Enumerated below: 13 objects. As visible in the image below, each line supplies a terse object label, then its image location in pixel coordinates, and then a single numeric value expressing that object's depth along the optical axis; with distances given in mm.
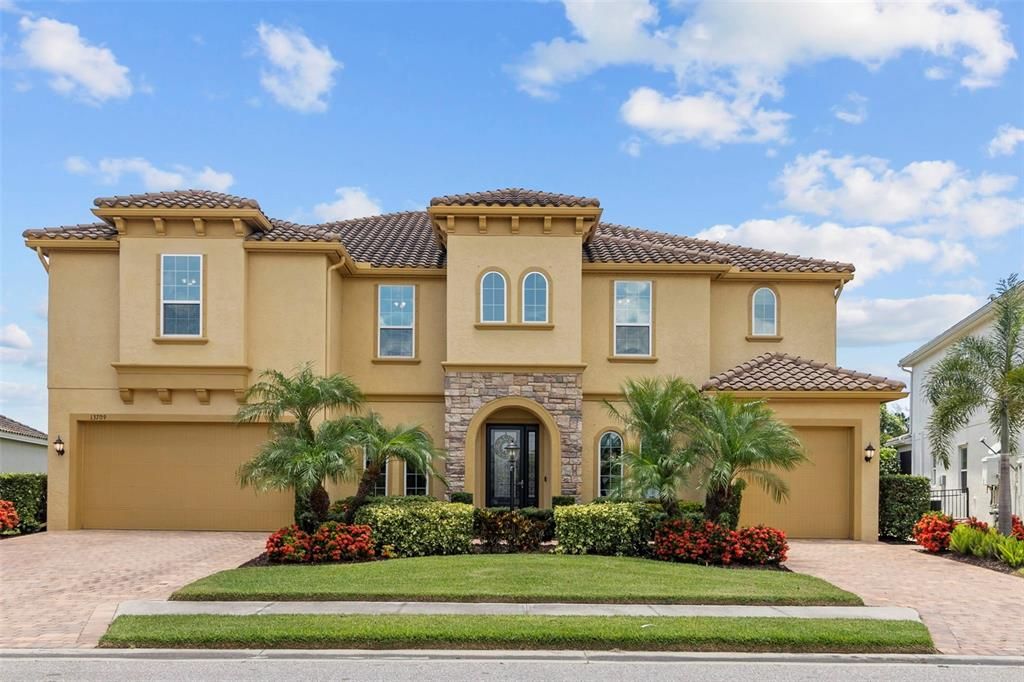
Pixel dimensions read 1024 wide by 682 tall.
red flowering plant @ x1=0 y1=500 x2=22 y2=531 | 20125
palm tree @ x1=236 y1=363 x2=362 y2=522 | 16969
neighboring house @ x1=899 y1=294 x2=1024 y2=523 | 25406
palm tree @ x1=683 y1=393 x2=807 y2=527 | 16438
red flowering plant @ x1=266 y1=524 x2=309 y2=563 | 15570
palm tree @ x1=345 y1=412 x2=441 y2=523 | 16953
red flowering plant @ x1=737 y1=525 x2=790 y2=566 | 15859
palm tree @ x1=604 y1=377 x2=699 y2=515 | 16500
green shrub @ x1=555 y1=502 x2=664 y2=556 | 16766
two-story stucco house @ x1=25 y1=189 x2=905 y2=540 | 20625
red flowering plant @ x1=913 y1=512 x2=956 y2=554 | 18484
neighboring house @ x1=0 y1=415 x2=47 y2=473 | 32250
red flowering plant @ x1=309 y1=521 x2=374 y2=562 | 15750
